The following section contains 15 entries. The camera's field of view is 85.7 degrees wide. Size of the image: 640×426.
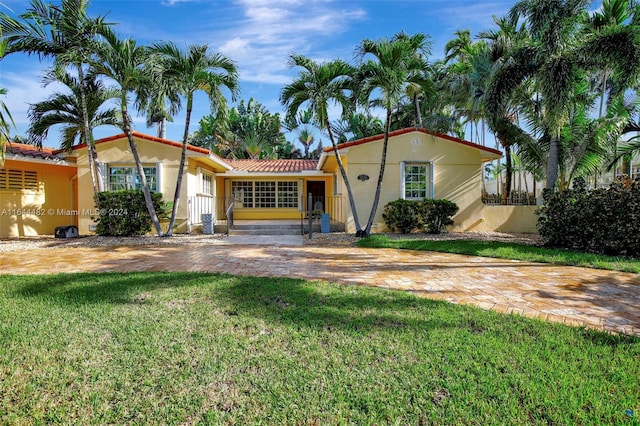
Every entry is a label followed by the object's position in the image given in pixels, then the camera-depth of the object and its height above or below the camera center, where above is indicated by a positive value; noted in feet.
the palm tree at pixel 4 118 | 16.87 +5.20
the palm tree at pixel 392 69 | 31.91 +13.80
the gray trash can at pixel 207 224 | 42.39 -0.96
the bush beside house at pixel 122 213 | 38.45 +0.48
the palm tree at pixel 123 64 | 32.32 +14.62
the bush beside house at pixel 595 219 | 25.02 -0.66
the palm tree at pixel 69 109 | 37.60 +12.20
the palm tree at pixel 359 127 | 90.68 +23.00
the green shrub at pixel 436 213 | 39.73 -0.02
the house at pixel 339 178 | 41.42 +4.59
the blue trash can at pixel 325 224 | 43.09 -1.20
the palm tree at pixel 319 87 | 34.12 +12.92
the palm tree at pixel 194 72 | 32.68 +14.08
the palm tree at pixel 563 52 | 27.32 +13.48
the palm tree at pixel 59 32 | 31.33 +17.28
